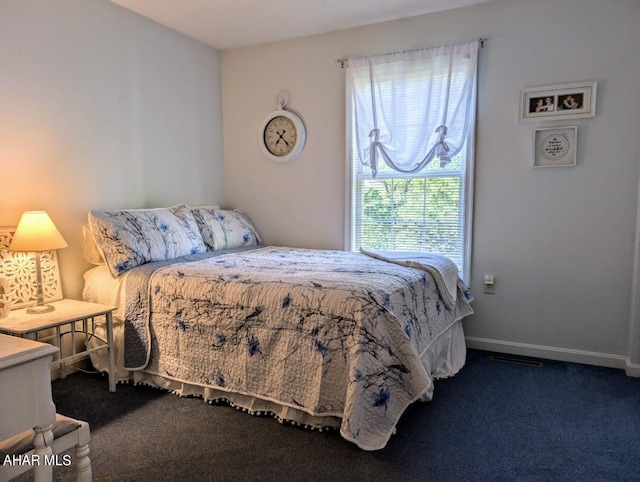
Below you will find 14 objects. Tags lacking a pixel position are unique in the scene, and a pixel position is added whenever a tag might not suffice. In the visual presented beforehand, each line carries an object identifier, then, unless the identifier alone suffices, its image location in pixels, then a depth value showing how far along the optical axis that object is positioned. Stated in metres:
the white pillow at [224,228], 3.48
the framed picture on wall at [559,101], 2.86
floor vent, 3.01
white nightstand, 2.18
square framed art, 2.94
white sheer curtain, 3.19
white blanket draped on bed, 2.76
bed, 2.04
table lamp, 2.34
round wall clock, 3.85
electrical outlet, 3.24
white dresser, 1.07
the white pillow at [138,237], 2.74
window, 3.24
